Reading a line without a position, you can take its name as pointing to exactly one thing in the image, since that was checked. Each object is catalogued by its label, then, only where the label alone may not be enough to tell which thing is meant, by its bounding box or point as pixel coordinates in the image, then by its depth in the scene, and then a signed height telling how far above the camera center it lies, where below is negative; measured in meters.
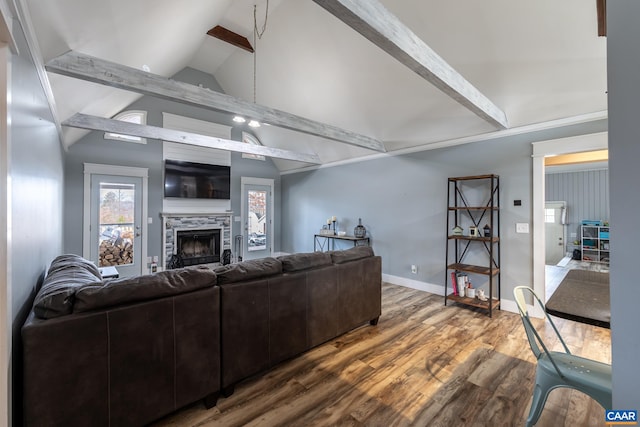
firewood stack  5.12 -0.72
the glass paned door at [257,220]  7.08 -0.15
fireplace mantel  5.73 -0.20
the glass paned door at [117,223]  5.04 -0.16
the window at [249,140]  6.99 +1.96
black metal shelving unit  3.61 -0.24
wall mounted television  5.77 +0.78
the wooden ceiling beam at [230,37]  4.46 +3.03
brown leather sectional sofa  1.32 -0.74
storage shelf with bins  7.02 -0.76
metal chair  1.35 -0.86
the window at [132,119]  5.25 +1.93
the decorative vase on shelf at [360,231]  5.33 -0.32
